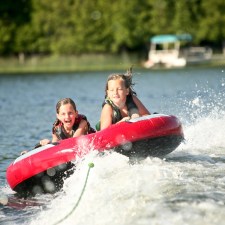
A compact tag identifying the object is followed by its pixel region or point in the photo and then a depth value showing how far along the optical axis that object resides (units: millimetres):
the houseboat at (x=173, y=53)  105562
